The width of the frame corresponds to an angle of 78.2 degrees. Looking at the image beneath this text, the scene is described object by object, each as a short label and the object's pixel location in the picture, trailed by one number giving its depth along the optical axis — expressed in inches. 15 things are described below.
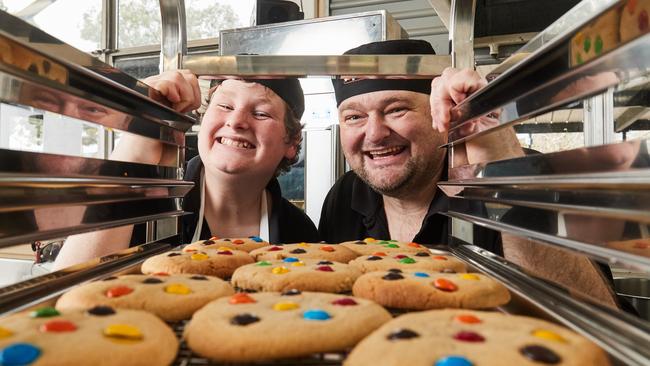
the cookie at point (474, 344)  5.6
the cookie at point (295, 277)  10.0
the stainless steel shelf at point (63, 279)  7.8
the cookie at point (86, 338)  5.3
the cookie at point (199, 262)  11.0
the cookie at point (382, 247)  13.8
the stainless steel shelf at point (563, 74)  5.8
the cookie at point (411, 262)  11.4
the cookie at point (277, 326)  6.4
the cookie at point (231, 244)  13.5
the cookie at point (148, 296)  8.1
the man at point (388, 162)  24.2
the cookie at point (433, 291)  8.7
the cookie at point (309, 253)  12.9
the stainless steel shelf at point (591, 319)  6.0
